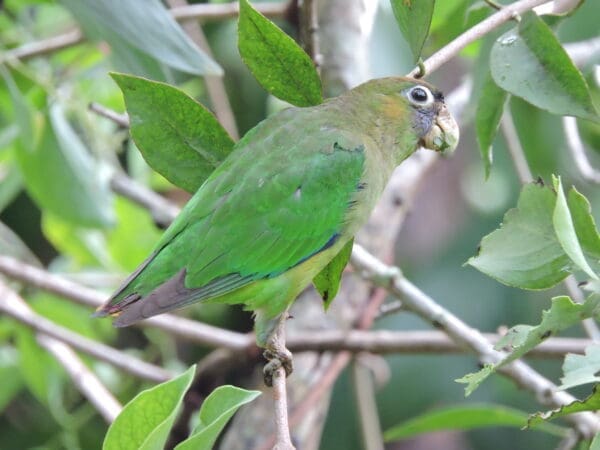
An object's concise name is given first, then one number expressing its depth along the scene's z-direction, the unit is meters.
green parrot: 4.21
